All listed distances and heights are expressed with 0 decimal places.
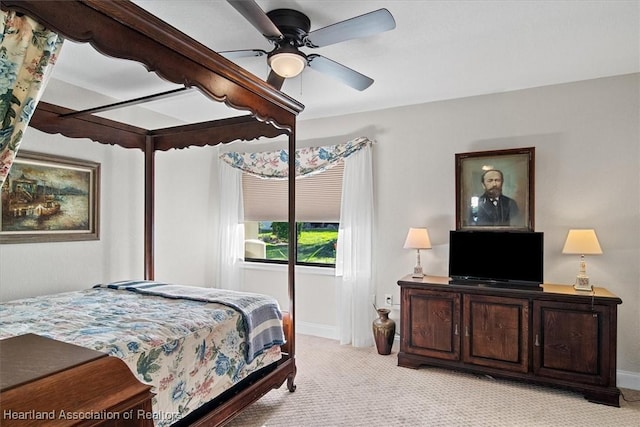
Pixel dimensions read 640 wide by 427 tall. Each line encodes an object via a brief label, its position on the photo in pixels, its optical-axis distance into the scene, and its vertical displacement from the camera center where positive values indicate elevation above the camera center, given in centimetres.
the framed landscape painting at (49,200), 285 +7
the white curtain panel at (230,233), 468 -31
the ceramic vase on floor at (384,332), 360 -121
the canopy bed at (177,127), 135 +66
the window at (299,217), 431 -9
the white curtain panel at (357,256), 393 -50
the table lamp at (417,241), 345 -29
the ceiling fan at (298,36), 180 +94
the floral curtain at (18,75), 101 +38
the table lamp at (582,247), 282 -28
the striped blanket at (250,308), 241 -69
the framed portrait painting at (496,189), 327 +19
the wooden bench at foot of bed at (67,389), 72 -39
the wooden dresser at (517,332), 268 -98
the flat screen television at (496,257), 307 -41
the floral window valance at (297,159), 405 +60
